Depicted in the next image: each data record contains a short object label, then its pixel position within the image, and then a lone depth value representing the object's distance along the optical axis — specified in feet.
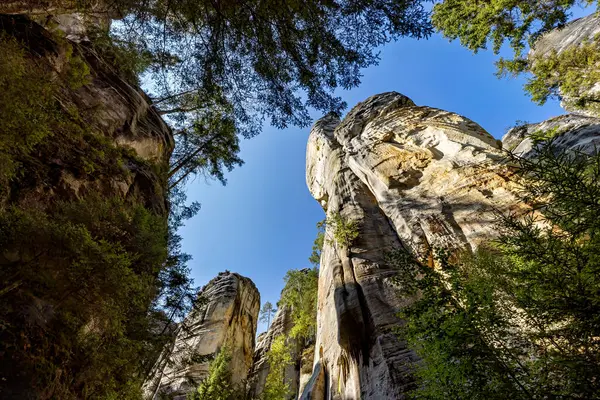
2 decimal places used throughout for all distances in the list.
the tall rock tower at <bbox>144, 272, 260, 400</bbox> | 55.06
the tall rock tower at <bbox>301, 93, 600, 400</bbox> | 28.63
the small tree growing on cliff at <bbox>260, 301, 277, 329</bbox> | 107.65
